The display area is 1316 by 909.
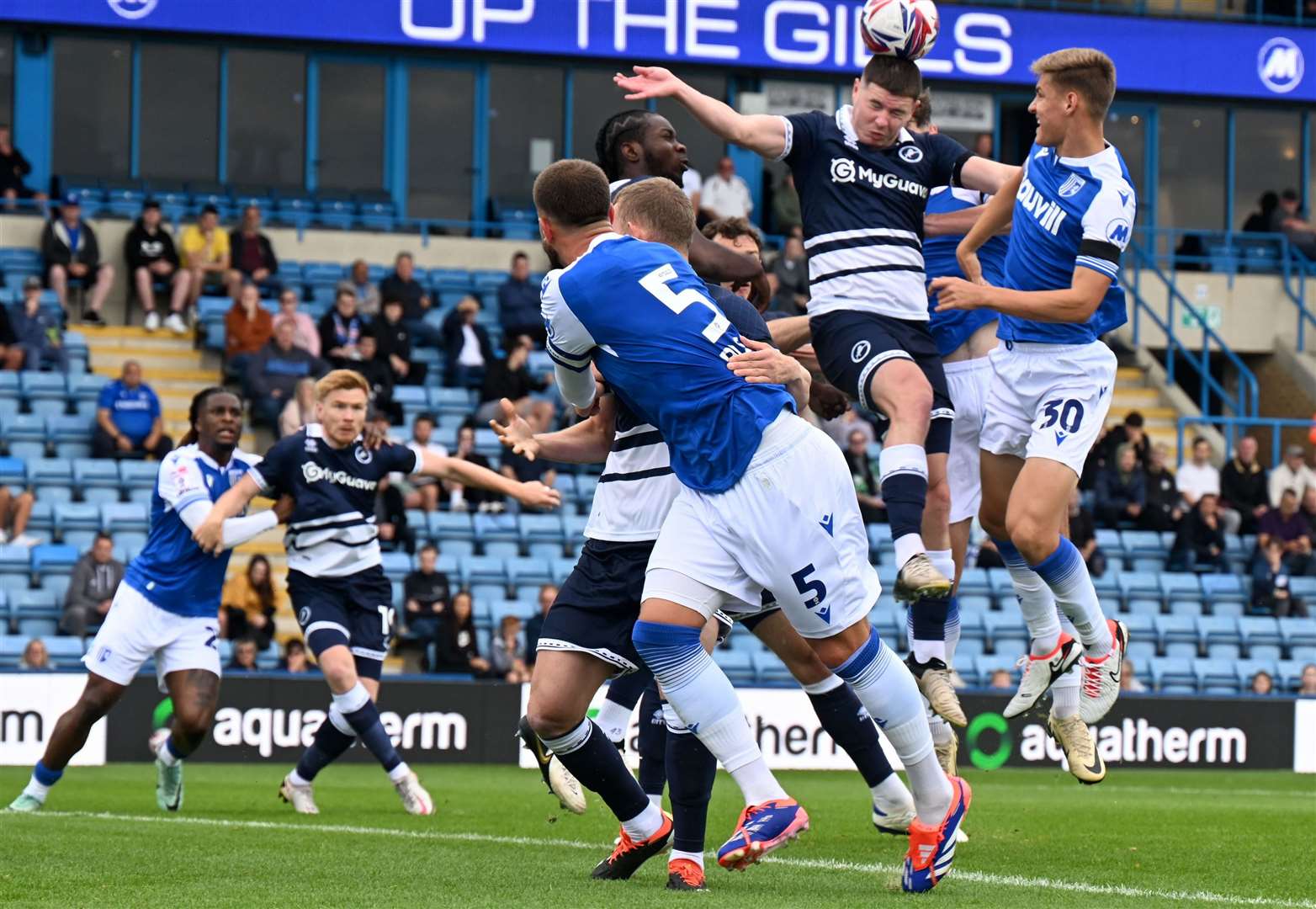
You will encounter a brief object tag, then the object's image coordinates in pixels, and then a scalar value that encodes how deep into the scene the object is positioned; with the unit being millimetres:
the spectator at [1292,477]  23078
